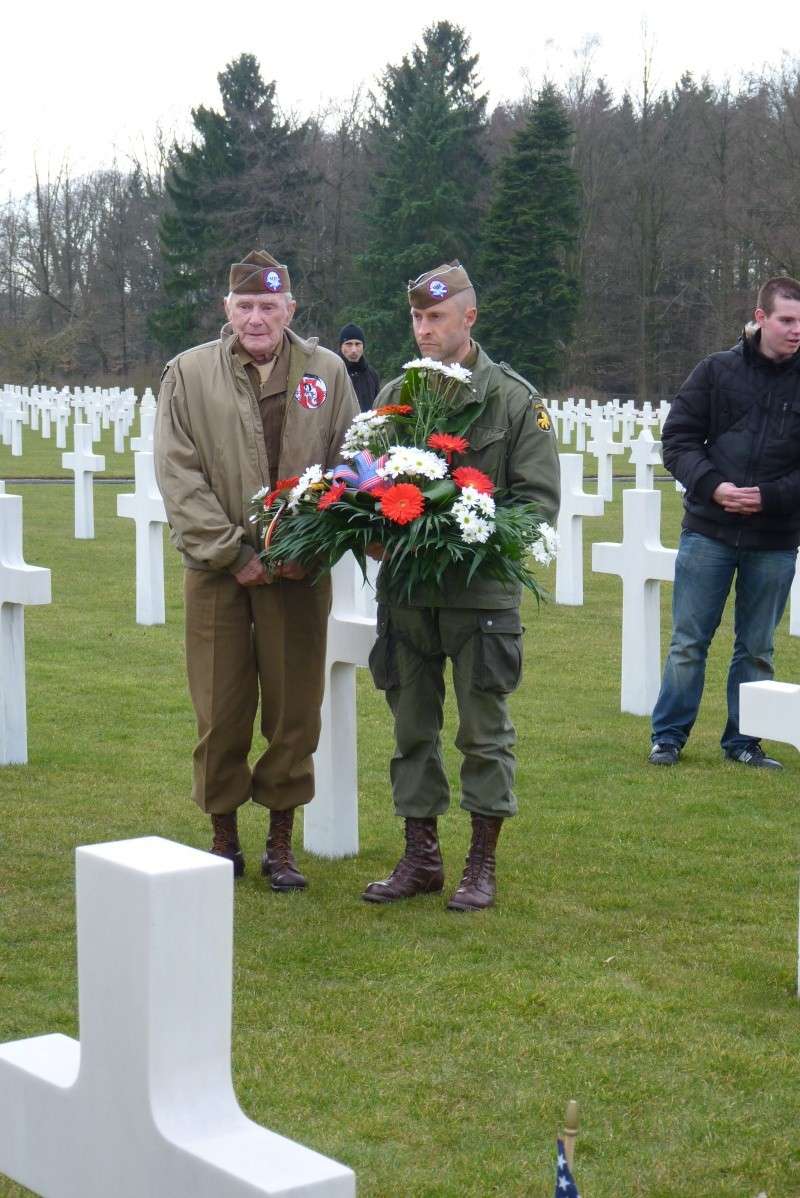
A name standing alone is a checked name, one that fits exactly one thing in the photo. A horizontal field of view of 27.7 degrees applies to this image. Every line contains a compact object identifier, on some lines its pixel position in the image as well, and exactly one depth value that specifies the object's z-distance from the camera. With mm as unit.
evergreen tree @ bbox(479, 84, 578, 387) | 49688
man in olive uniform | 4793
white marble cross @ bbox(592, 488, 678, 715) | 8047
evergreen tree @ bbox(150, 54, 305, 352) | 55156
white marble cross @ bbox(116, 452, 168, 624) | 11312
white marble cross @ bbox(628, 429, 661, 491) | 18330
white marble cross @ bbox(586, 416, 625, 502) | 21109
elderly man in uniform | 4887
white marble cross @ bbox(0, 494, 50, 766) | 6555
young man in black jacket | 6590
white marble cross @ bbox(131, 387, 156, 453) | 16100
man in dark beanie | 13586
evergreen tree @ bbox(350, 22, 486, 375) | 50469
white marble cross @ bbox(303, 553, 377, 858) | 5387
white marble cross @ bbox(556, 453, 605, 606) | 12242
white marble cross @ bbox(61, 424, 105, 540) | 16031
